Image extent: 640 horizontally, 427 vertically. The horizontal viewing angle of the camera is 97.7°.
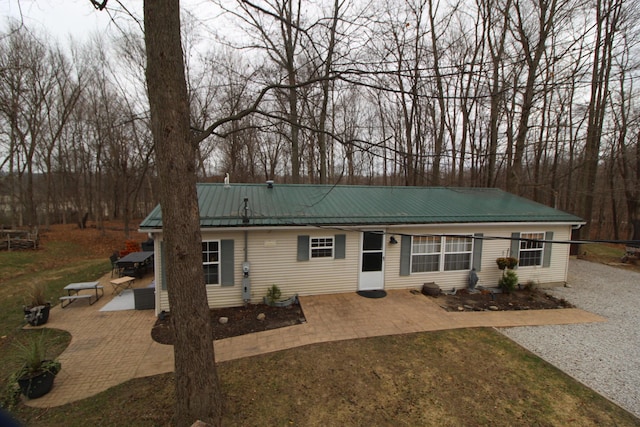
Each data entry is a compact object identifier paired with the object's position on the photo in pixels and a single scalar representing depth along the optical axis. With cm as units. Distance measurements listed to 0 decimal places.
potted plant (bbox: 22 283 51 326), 671
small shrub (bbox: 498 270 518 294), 900
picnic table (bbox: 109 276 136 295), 878
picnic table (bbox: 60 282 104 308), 796
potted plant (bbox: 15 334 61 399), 429
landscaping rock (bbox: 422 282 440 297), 867
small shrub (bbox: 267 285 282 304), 783
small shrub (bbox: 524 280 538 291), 948
